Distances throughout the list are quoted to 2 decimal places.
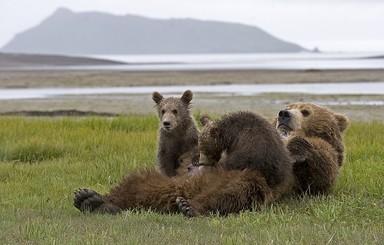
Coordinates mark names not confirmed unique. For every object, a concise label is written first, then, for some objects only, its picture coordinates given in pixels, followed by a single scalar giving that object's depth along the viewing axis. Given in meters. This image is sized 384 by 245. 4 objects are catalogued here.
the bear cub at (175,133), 15.47
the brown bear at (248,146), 12.63
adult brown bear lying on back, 12.24
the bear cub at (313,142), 13.51
